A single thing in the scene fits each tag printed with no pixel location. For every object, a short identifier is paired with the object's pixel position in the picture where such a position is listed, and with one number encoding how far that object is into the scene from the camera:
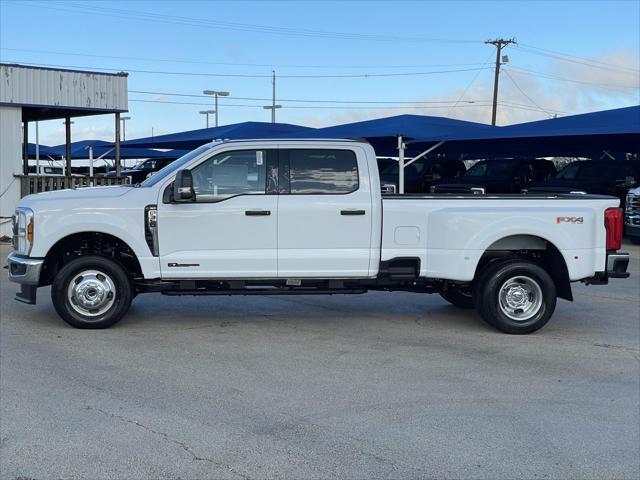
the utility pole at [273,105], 65.74
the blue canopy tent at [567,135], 19.45
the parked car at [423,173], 27.44
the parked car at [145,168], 34.19
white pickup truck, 7.96
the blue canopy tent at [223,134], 28.50
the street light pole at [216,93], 60.61
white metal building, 18.02
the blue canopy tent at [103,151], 38.09
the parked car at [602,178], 20.58
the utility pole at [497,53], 51.81
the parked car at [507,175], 26.02
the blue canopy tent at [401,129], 22.44
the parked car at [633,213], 17.36
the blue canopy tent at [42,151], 43.23
